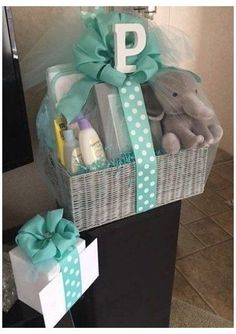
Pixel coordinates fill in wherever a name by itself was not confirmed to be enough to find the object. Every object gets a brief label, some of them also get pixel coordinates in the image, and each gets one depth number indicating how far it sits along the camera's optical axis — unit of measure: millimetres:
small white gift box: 603
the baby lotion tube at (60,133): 661
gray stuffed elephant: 675
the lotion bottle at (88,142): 637
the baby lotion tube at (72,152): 645
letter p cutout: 636
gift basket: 650
